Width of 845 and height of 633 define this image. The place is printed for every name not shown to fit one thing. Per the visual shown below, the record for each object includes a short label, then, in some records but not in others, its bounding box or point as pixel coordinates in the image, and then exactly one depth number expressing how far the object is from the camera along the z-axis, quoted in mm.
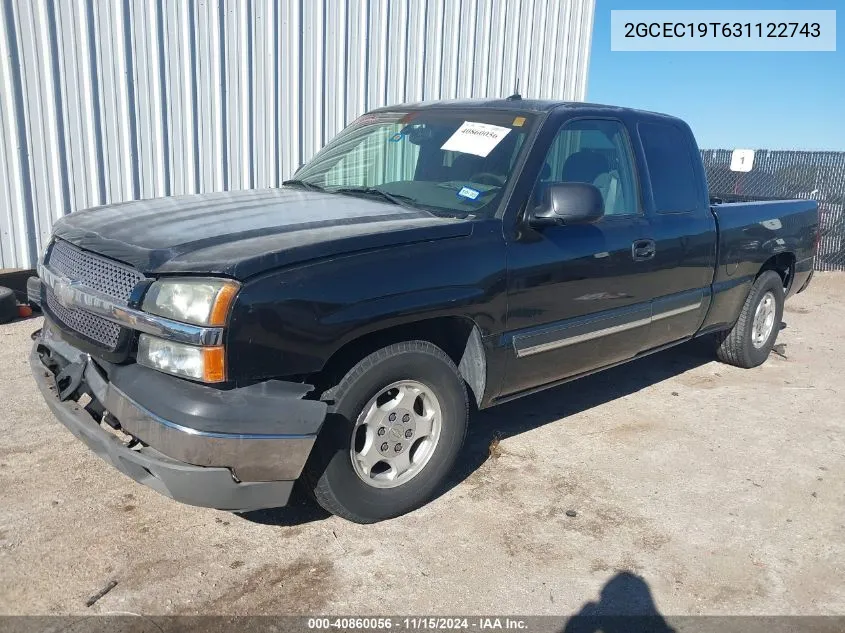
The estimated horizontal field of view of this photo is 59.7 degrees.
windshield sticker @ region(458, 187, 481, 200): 3660
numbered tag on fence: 12352
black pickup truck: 2674
